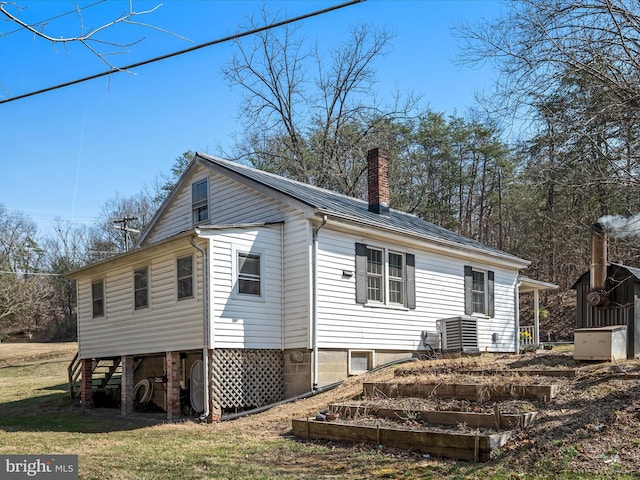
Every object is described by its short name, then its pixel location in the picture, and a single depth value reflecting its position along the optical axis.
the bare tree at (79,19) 4.49
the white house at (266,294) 14.04
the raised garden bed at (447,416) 8.55
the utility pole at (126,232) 31.50
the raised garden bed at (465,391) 9.73
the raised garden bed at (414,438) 7.75
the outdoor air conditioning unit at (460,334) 17.53
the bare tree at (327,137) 32.47
